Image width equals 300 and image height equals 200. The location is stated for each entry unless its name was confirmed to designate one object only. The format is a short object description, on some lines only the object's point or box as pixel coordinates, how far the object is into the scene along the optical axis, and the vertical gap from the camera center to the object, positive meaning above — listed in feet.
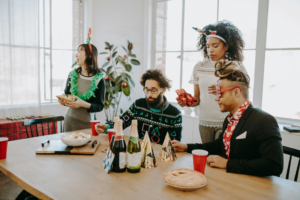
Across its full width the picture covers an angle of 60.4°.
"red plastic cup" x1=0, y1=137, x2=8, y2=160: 4.97 -1.58
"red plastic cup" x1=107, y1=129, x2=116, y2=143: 5.90 -1.49
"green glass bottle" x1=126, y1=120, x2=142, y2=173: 4.37 -1.43
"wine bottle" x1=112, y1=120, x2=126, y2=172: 4.33 -1.40
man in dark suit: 4.24 -1.11
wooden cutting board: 5.38 -1.75
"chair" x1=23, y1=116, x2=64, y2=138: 7.25 -1.60
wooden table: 3.67 -1.78
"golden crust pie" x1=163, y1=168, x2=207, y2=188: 3.82 -1.68
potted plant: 12.19 -0.45
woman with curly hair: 6.97 +0.23
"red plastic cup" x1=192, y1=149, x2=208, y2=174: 4.31 -1.48
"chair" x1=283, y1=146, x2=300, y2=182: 4.85 -1.48
